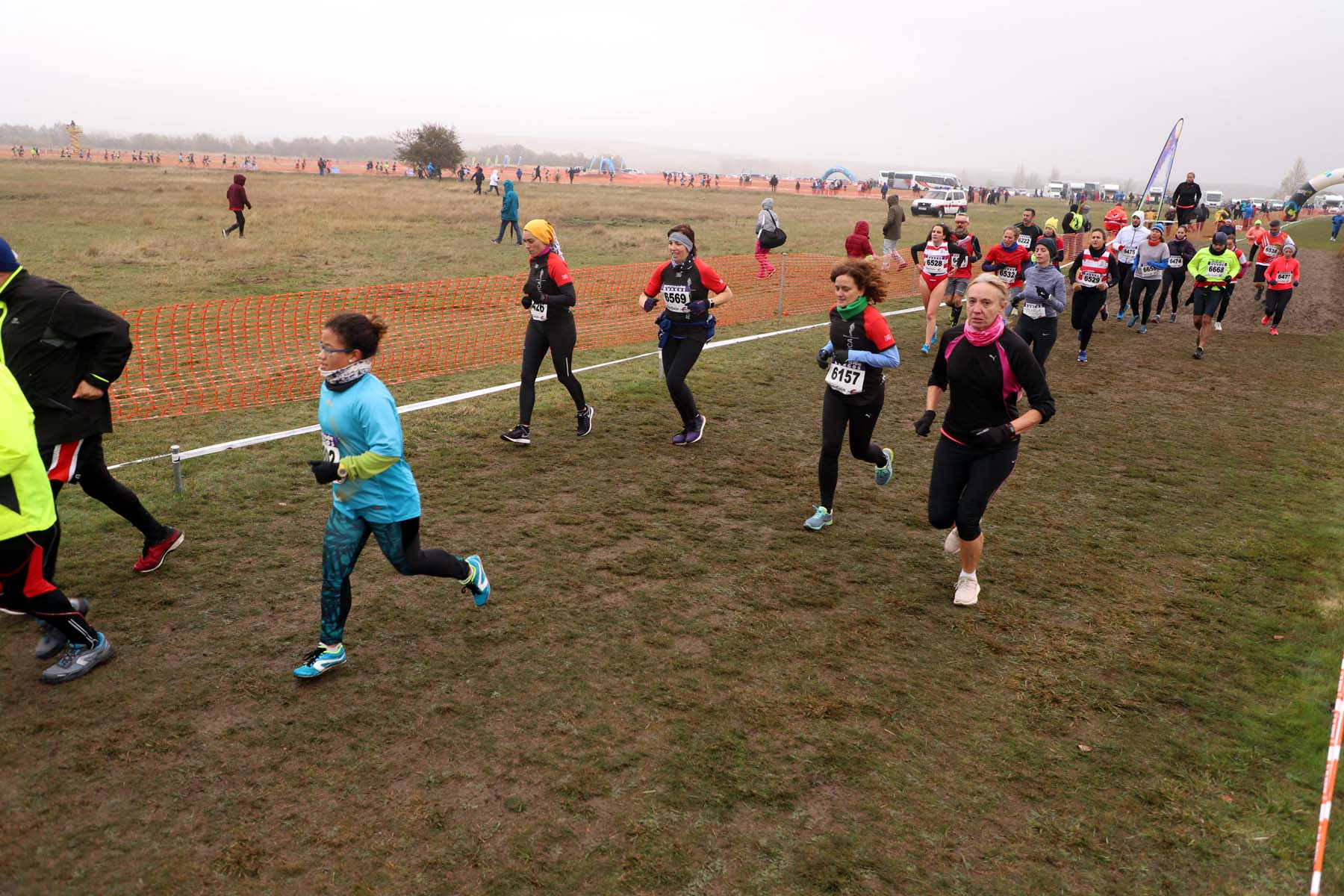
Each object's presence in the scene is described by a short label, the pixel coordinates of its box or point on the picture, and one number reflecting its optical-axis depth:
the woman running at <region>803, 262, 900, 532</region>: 6.09
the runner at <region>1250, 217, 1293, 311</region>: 17.14
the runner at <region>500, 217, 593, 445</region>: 7.87
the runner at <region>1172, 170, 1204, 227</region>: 24.73
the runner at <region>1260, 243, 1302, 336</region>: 16.39
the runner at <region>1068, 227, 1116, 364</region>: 12.41
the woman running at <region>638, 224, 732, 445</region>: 8.00
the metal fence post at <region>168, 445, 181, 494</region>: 6.53
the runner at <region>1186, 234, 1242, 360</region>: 13.65
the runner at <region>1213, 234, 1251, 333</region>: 14.26
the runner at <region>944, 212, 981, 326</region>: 13.00
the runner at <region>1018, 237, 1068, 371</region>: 10.40
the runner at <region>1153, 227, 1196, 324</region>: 16.05
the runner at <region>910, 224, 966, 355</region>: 12.98
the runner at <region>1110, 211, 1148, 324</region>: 15.62
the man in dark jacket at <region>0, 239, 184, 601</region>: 4.59
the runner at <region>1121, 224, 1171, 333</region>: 15.18
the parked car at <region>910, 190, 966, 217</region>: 49.38
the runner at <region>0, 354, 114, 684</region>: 3.72
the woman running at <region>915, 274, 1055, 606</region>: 4.96
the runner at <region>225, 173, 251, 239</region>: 23.73
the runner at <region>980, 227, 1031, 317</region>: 12.43
